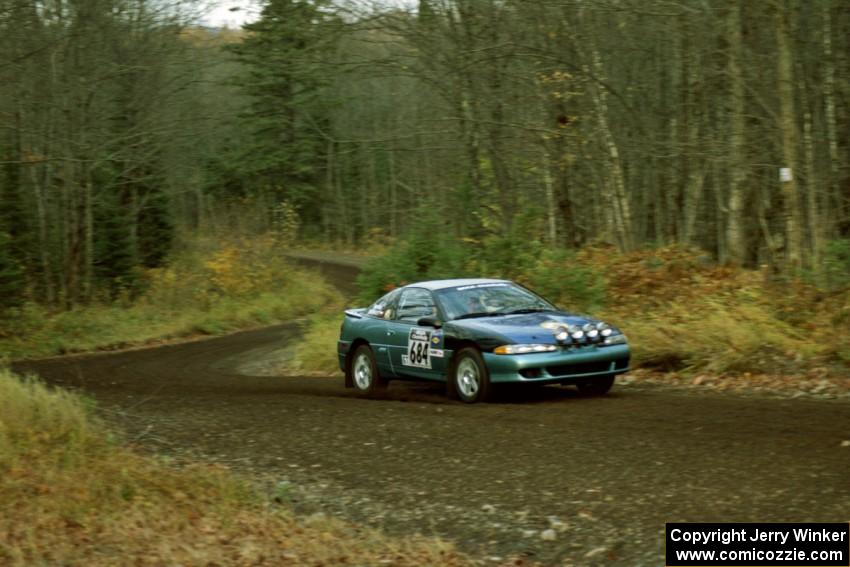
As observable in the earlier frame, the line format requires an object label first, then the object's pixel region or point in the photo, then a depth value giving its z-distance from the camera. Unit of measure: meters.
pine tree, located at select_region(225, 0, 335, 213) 50.97
